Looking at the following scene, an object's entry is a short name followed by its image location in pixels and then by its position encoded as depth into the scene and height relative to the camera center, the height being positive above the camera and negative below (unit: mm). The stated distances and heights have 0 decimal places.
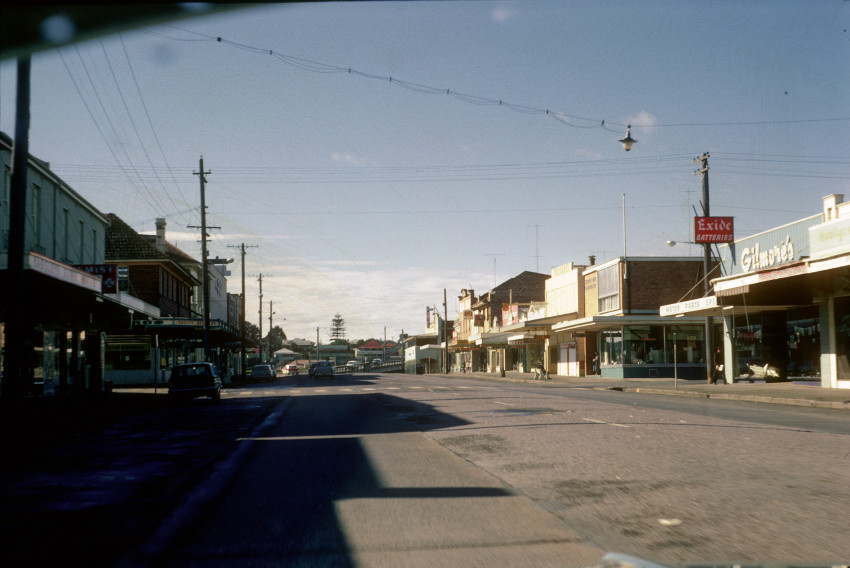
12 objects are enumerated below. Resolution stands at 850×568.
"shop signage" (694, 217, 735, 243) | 31672 +4356
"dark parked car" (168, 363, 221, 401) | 27547 -1413
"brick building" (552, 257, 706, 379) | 45200 +856
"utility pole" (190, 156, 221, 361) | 43200 +4553
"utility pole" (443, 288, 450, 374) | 84550 -1441
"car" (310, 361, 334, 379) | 64812 -2370
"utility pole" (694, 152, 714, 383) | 30469 +2630
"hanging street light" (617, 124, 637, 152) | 25781 +6476
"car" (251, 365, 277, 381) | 63125 -2533
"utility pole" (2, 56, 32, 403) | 14688 +1776
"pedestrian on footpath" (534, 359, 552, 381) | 48156 -2165
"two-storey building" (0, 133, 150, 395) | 19734 +1532
